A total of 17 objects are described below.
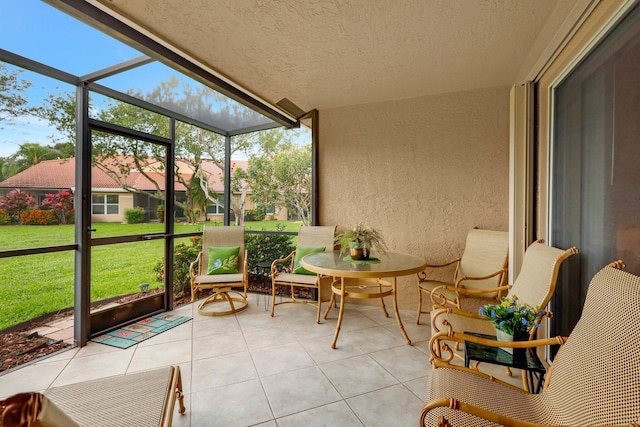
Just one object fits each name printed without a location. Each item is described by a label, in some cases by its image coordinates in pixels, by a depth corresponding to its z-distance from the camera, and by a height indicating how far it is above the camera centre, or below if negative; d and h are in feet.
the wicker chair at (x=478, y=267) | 9.28 -1.88
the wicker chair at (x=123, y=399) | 4.06 -2.88
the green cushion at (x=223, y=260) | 12.05 -1.99
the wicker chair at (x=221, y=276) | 11.33 -2.54
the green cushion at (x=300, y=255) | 11.95 -1.78
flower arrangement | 5.19 -1.91
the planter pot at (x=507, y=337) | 5.24 -2.27
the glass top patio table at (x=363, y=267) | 8.29 -1.63
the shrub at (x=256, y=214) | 15.30 -0.05
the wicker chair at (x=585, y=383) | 3.24 -2.14
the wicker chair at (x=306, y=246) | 11.39 -1.49
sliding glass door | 4.60 +0.92
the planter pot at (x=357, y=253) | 9.95 -1.37
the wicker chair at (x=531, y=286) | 5.83 -1.61
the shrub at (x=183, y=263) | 13.19 -2.34
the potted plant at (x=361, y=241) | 9.86 -0.95
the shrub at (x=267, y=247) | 14.94 -1.76
